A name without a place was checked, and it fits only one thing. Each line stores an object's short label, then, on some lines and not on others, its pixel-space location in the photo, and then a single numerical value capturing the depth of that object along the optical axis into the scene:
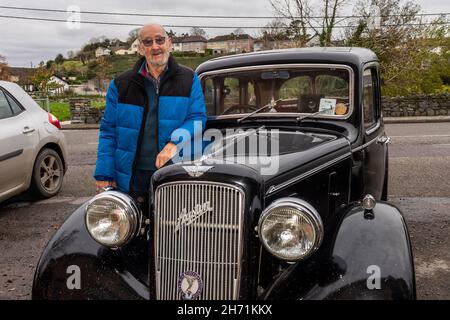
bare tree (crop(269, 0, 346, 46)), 24.64
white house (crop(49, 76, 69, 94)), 55.33
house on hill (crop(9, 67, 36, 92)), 69.34
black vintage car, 2.37
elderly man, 3.34
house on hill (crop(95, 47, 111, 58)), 64.12
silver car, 5.70
